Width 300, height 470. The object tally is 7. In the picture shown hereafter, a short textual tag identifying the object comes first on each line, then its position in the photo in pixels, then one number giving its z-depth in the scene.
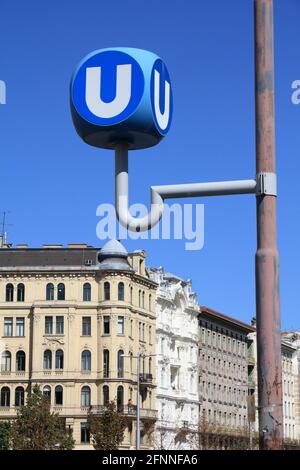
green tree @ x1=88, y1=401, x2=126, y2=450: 68.50
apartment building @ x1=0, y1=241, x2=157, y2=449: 74.88
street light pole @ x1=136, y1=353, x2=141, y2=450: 65.53
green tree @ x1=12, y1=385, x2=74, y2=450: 63.94
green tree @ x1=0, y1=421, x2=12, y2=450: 65.69
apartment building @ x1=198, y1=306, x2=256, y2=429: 92.75
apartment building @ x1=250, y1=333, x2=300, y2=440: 115.31
